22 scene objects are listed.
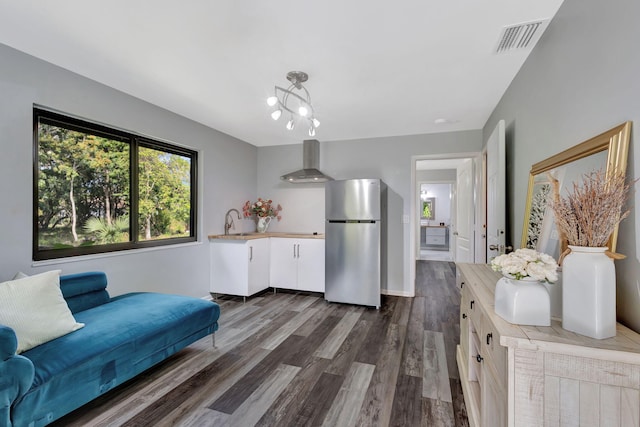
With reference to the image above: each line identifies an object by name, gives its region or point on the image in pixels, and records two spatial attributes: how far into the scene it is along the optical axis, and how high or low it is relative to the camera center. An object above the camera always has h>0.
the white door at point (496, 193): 2.32 +0.19
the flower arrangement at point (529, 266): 1.07 -0.20
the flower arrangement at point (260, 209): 4.66 +0.07
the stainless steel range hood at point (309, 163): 4.26 +0.81
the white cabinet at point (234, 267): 3.85 -0.74
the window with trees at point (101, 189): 2.35 +0.23
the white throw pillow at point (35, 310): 1.56 -0.57
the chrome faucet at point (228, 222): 4.25 -0.13
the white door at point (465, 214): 4.26 +0.01
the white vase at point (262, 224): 4.70 -0.18
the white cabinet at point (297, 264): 4.18 -0.76
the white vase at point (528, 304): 1.05 -0.33
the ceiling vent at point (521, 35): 1.74 +1.16
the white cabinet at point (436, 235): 9.35 -0.70
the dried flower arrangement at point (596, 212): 0.98 +0.01
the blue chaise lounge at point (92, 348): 1.34 -0.81
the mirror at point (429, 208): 10.11 +0.22
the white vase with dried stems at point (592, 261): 0.93 -0.16
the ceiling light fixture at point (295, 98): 2.36 +1.17
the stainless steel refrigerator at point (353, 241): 3.74 -0.37
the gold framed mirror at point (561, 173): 1.09 +0.21
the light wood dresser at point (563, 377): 0.86 -0.53
